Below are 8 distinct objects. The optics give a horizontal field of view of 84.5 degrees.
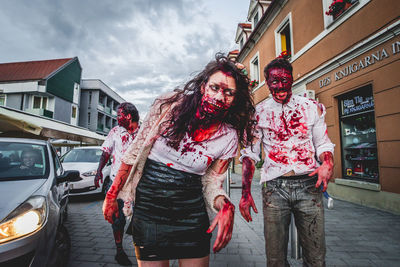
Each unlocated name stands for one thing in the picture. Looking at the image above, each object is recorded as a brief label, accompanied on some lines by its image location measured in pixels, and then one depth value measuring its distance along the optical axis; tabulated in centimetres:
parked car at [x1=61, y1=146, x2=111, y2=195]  672
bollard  252
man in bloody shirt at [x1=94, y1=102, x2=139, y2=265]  337
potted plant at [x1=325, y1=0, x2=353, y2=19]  655
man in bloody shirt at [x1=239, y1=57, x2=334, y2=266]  183
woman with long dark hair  142
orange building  519
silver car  186
